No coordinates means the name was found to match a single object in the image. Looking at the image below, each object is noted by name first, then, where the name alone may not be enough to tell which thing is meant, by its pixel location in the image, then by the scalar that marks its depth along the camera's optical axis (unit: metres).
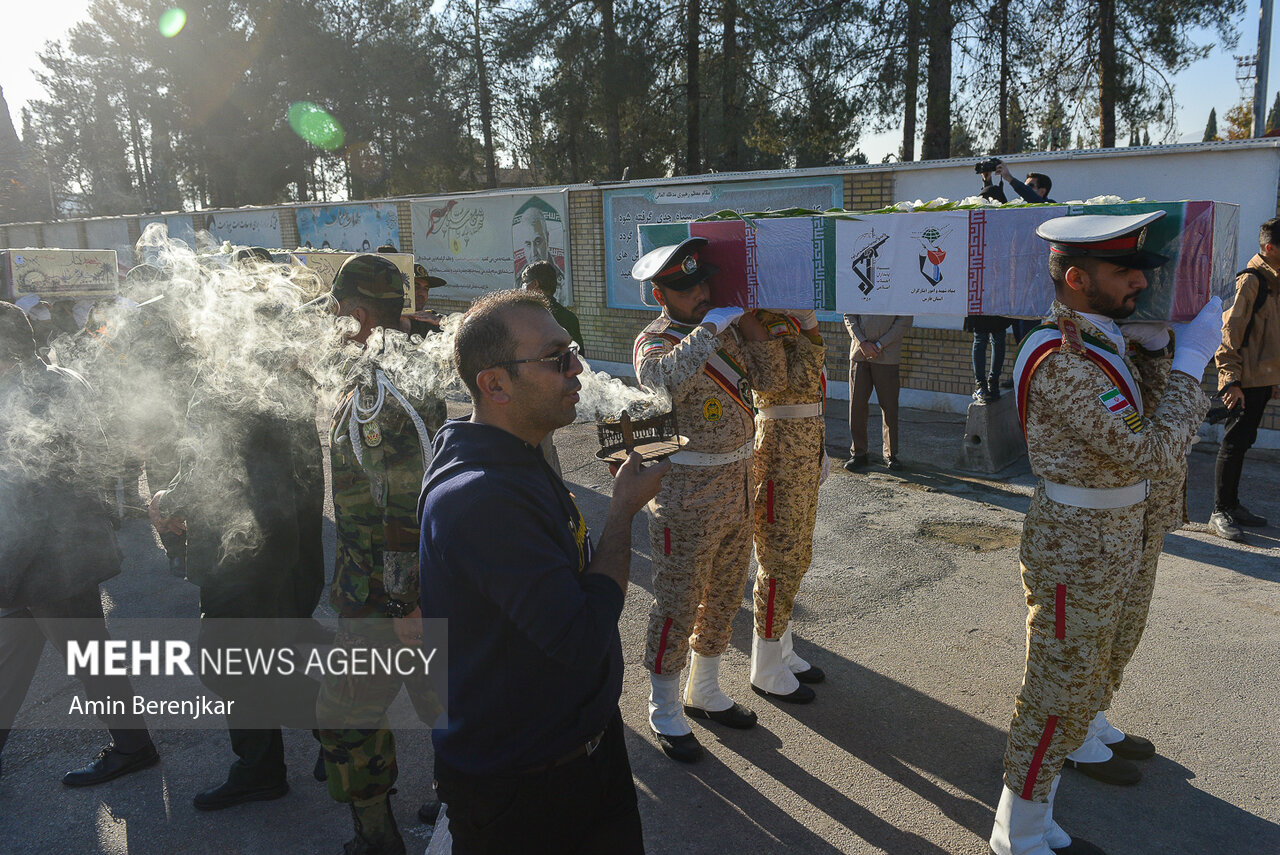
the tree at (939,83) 12.88
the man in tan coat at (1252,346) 5.57
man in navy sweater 1.75
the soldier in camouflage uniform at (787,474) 4.00
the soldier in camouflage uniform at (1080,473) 2.63
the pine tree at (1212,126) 31.34
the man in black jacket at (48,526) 3.31
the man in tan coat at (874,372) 7.64
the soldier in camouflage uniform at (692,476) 3.57
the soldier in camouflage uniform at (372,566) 2.76
